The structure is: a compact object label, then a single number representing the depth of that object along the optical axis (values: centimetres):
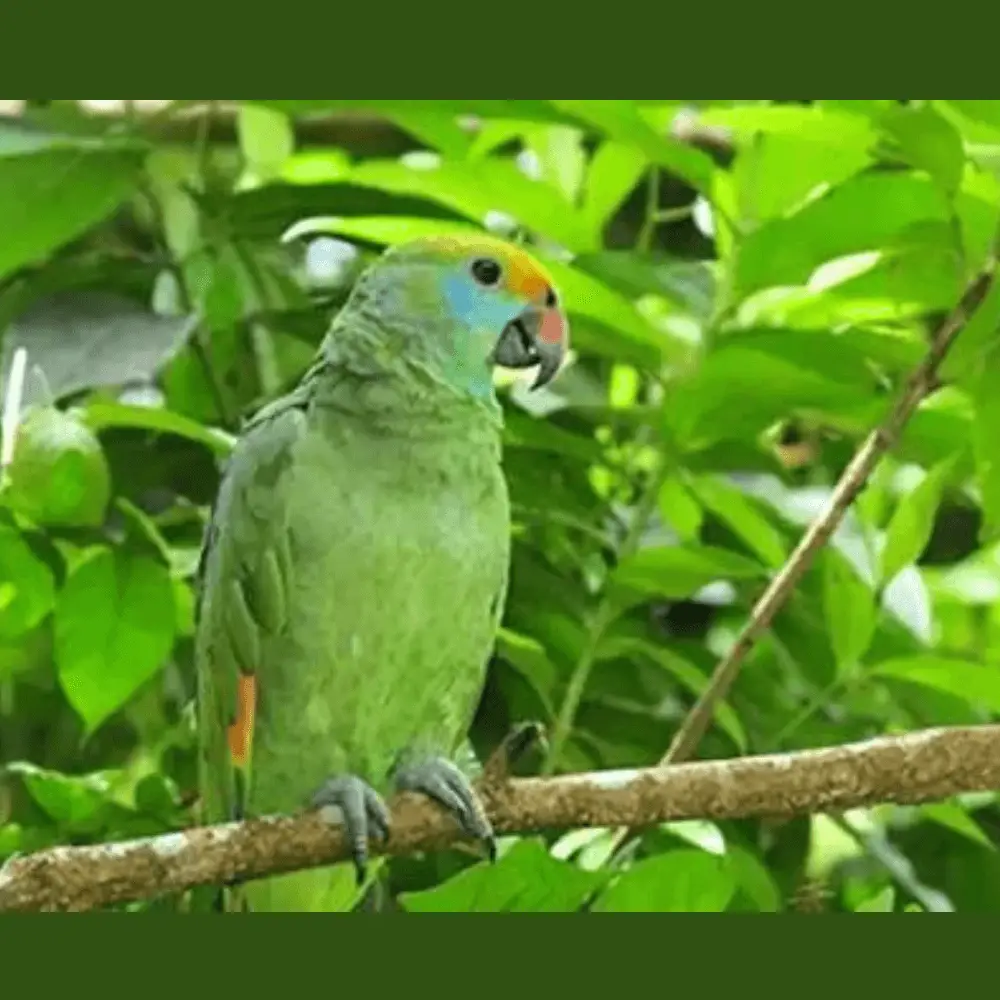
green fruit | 842
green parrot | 836
